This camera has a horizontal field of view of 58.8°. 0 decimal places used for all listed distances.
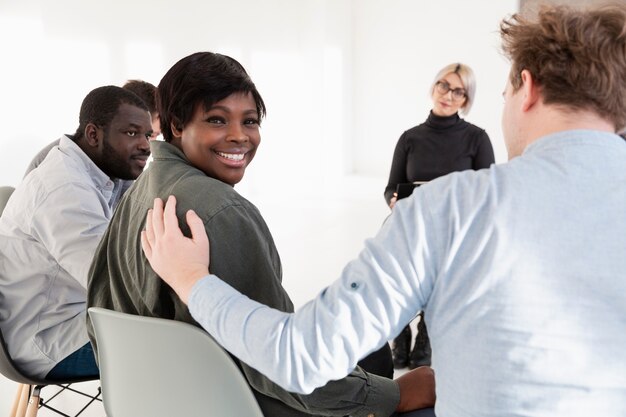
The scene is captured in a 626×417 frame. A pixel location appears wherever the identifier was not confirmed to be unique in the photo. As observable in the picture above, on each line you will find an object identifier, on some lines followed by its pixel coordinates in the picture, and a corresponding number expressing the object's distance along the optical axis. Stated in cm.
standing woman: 287
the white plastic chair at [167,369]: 100
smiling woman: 109
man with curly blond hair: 73
